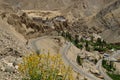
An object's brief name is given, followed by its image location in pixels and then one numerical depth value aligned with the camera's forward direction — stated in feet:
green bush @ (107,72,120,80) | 186.05
